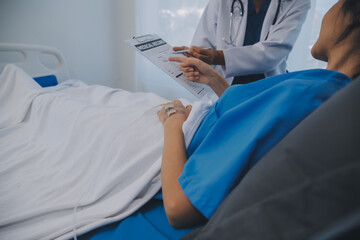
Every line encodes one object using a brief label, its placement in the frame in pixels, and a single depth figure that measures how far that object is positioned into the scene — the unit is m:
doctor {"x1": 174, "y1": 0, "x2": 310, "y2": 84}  1.25
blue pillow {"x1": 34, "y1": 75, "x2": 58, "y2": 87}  1.58
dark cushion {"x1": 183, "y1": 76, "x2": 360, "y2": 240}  0.21
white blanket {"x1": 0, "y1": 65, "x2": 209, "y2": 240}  0.53
